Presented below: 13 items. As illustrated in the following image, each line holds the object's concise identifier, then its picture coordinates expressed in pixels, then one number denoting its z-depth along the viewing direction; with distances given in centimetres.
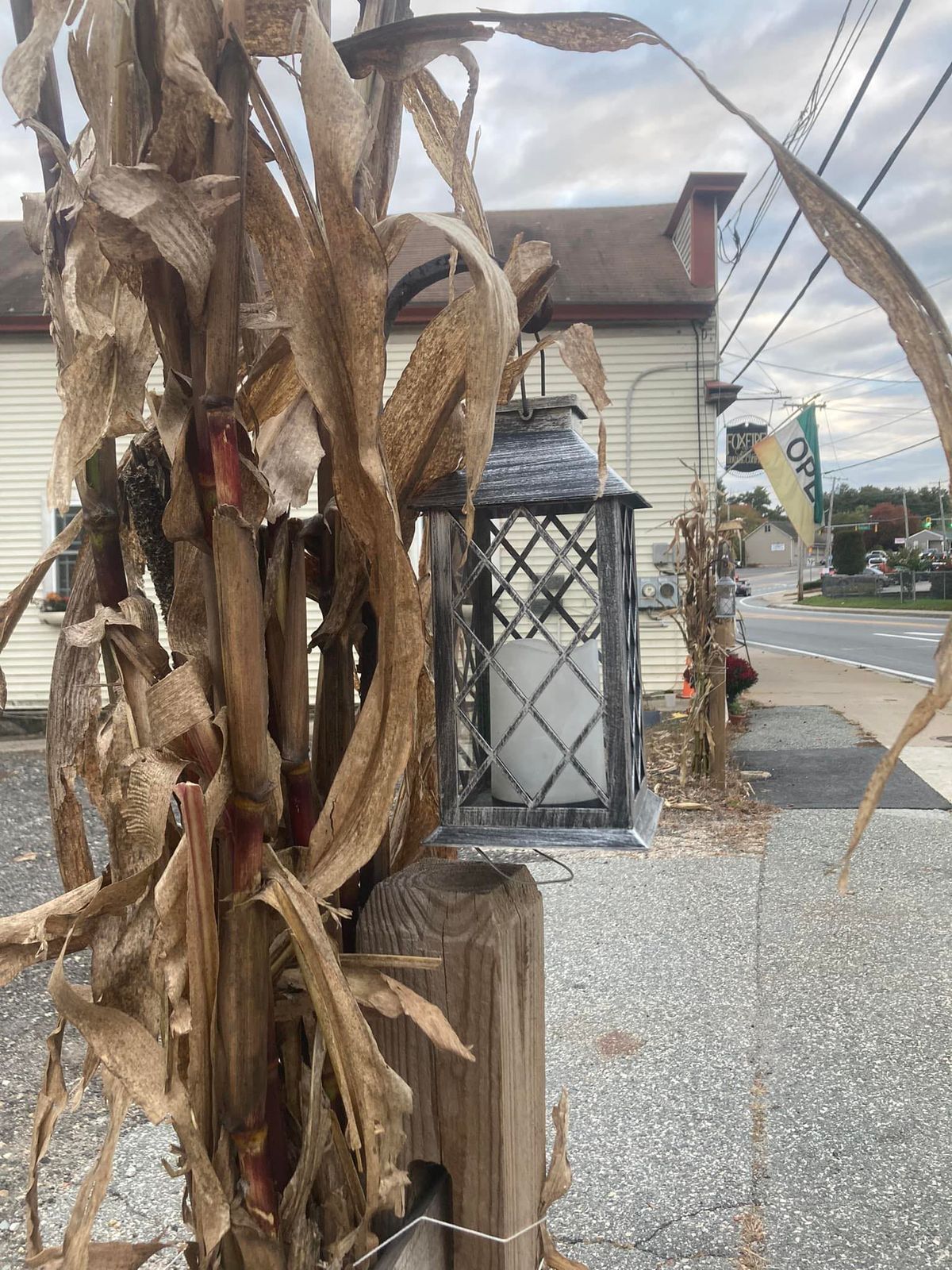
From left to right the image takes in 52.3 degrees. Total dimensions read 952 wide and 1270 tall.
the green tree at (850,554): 5334
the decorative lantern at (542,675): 91
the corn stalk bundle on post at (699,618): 659
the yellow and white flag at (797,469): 1026
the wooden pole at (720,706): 653
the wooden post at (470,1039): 90
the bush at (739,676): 861
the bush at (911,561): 3878
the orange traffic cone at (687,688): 813
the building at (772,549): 8562
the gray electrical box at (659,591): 828
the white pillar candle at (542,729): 94
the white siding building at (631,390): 932
